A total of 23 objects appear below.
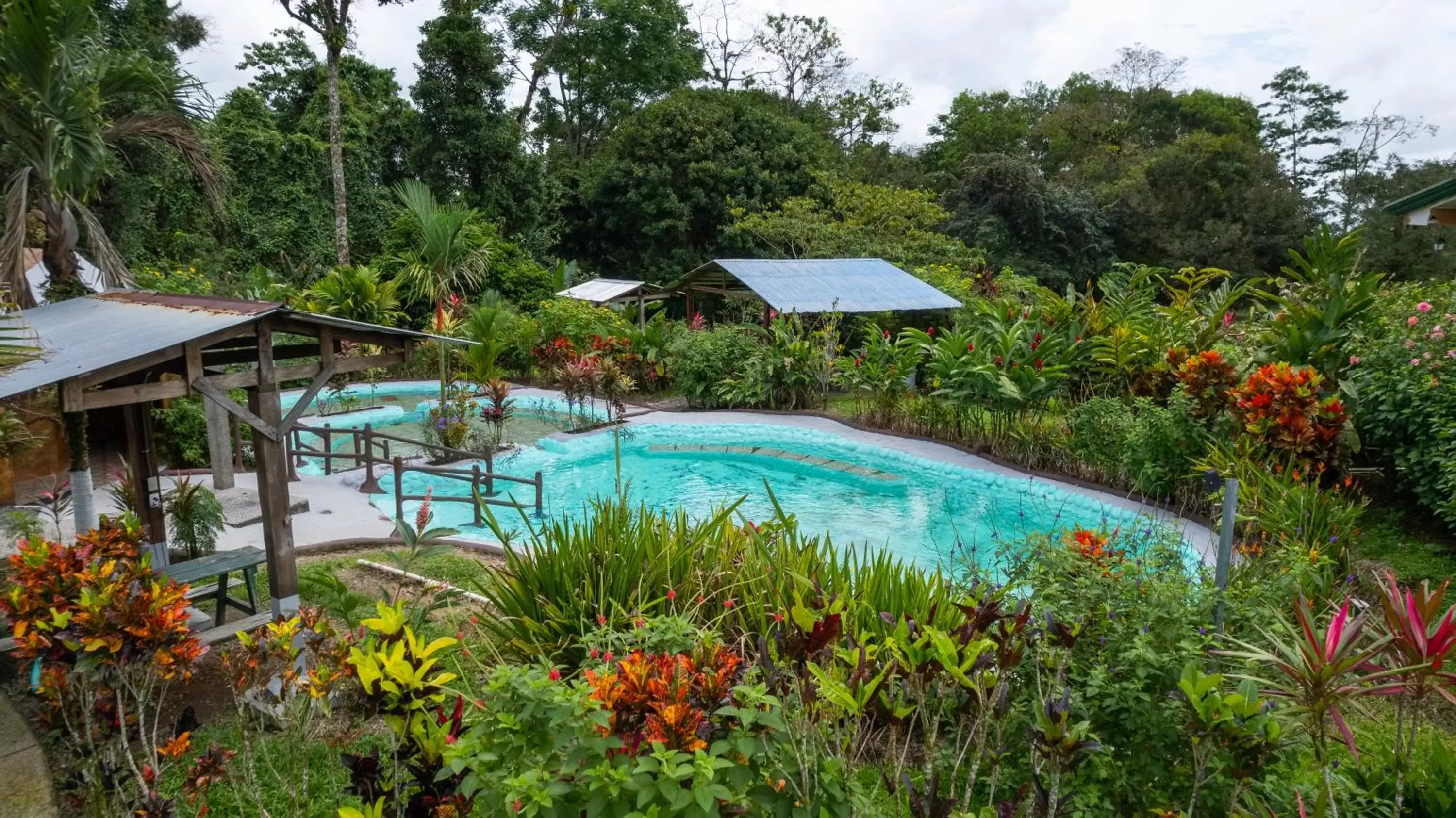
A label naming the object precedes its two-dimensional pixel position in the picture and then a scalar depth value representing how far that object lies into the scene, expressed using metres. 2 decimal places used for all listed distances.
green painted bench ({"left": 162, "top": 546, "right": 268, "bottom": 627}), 4.64
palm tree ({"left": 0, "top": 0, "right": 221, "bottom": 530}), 4.96
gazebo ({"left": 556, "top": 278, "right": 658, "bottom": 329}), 16.97
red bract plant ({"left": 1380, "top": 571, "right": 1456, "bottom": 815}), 2.43
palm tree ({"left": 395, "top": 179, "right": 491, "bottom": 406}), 17.48
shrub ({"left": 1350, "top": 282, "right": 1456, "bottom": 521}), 5.65
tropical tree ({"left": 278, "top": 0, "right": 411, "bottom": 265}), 16.39
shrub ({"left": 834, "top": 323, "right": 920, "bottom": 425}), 11.77
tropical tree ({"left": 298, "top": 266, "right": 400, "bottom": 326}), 15.92
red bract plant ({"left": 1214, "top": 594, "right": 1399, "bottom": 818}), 2.50
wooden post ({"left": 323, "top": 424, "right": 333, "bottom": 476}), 8.90
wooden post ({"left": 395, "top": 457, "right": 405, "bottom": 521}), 7.23
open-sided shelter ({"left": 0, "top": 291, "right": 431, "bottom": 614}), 3.51
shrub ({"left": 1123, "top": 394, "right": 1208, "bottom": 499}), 7.71
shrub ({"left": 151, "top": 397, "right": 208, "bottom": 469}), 9.43
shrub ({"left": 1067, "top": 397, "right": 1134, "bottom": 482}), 8.69
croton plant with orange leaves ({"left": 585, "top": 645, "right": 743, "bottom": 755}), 2.01
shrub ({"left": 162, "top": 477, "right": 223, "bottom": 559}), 5.81
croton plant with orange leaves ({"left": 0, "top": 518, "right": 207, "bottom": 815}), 2.84
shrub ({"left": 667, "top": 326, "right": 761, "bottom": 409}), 13.59
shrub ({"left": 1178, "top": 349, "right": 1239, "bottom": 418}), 7.64
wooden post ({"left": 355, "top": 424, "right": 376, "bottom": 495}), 8.74
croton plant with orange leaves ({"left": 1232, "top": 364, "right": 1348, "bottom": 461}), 6.47
